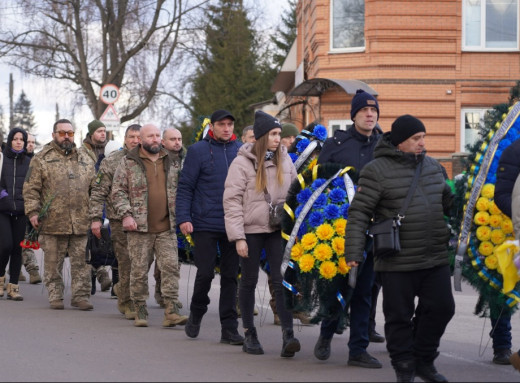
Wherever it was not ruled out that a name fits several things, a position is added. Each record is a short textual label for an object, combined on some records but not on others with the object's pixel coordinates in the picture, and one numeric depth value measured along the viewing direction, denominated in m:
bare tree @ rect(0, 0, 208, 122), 34.69
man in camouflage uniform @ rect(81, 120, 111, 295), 13.99
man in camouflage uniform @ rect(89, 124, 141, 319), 12.17
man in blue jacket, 10.10
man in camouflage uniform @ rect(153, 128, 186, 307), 12.65
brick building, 27.05
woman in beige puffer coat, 9.27
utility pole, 68.24
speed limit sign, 25.05
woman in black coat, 14.39
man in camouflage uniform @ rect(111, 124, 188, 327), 11.32
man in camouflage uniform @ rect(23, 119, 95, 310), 13.27
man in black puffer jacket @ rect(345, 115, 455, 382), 7.73
